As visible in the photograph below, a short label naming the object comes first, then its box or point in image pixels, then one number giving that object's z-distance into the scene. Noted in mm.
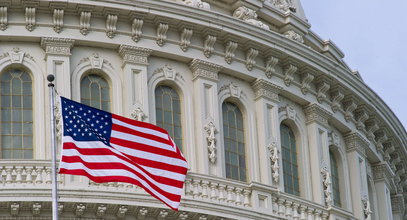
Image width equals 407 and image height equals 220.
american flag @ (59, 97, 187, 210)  45594
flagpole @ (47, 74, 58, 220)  43250
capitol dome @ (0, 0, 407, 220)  54188
